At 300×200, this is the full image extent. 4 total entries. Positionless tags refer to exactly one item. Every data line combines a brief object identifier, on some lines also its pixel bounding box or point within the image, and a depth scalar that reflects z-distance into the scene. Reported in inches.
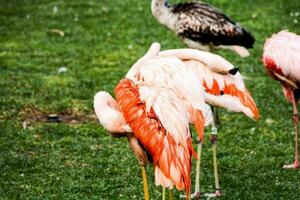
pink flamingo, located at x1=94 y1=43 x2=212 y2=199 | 391.7
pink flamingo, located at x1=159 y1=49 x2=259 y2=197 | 496.9
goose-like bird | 689.3
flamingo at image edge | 575.0
